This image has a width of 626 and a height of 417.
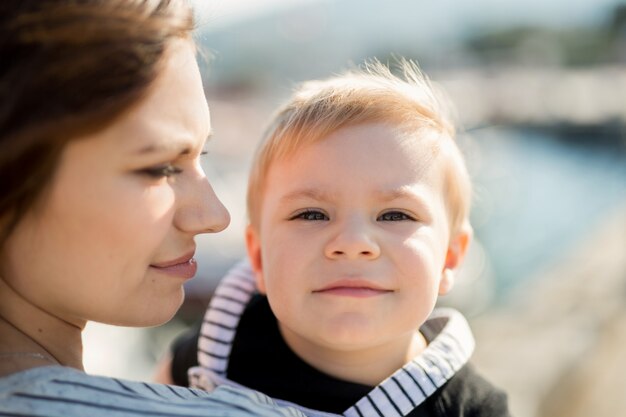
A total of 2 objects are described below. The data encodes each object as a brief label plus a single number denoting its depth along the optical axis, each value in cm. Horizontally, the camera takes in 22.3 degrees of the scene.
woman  74
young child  86
